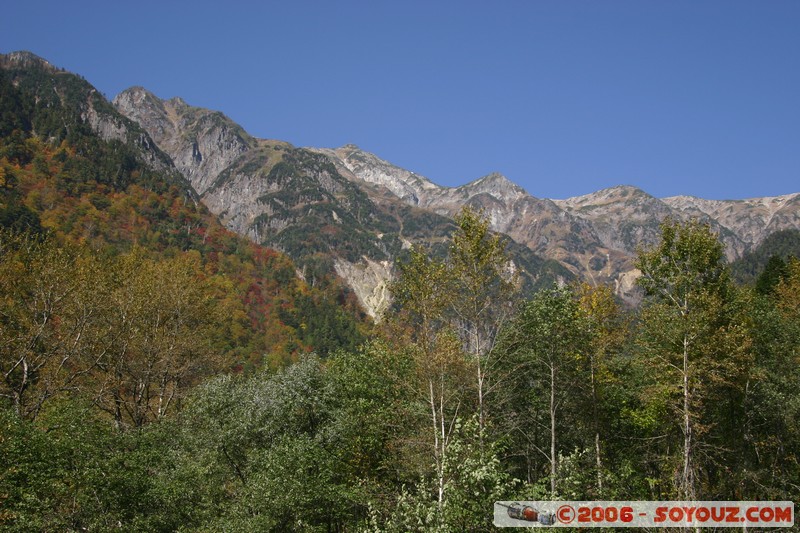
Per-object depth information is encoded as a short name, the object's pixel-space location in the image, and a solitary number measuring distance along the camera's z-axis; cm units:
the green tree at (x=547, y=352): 2919
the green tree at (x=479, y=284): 2628
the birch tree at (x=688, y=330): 2559
